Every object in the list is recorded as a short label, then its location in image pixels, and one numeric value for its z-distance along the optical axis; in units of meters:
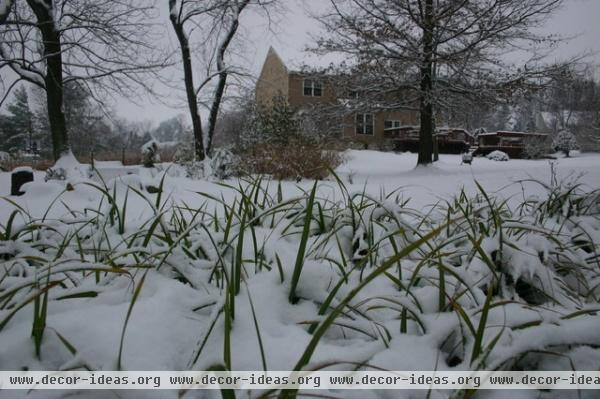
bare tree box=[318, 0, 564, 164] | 9.46
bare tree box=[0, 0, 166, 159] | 9.73
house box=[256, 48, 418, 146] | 28.11
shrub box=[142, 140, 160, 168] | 12.48
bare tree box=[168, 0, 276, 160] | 12.71
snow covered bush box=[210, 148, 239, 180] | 8.50
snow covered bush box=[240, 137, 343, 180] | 8.23
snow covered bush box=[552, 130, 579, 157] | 31.39
